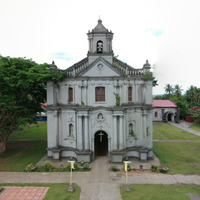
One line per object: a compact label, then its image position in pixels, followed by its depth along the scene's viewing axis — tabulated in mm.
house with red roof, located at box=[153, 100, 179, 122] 50875
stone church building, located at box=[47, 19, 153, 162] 20297
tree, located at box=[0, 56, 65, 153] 19141
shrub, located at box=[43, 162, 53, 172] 18073
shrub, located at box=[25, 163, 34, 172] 18033
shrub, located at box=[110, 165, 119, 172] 18000
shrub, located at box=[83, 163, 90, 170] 18202
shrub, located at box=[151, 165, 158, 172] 17748
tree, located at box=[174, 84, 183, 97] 69012
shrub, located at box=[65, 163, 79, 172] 18000
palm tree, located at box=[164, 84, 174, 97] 71338
